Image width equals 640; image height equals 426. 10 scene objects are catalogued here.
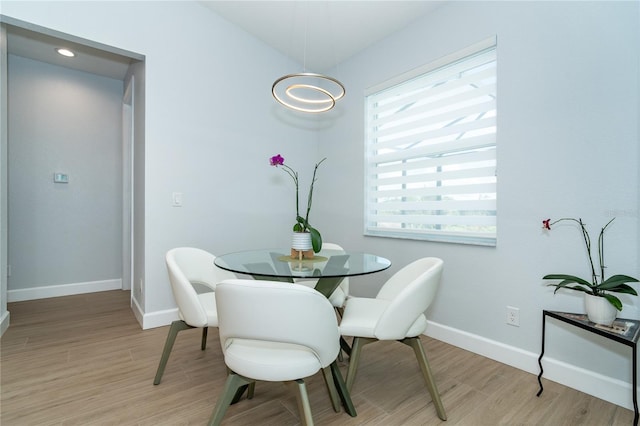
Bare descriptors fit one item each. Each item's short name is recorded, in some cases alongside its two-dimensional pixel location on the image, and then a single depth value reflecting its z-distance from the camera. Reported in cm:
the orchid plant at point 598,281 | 156
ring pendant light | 358
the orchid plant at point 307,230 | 189
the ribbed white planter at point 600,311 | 158
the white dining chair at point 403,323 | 150
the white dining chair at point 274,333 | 107
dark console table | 144
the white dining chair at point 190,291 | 169
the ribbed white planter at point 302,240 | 194
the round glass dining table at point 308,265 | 152
